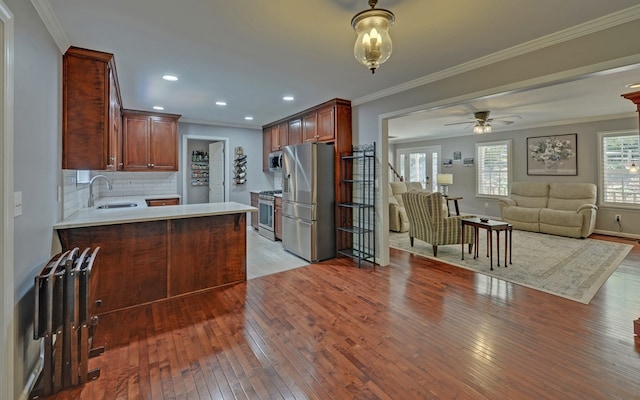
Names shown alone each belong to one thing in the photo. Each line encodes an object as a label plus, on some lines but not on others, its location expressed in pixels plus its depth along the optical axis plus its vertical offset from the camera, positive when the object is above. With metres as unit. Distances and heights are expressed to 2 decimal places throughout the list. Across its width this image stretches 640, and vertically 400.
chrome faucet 4.11 +0.06
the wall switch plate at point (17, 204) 1.53 -0.02
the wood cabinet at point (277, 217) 5.59 -0.36
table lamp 7.31 +0.46
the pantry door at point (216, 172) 6.41 +0.62
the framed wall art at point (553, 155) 6.40 +0.96
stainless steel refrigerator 4.32 -0.03
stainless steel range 5.83 -0.30
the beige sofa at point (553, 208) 5.66 -0.23
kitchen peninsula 2.68 -0.51
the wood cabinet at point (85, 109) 2.59 +0.84
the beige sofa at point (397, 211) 6.43 -0.30
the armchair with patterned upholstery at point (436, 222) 4.46 -0.39
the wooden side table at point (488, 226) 3.94 -0.40
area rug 3.39 -0.95
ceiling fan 5.48 +1.55
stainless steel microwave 5.95 +0.79
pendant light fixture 1.85 +1.06
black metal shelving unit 4.25 -0.12
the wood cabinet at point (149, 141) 5.12 +1.08
